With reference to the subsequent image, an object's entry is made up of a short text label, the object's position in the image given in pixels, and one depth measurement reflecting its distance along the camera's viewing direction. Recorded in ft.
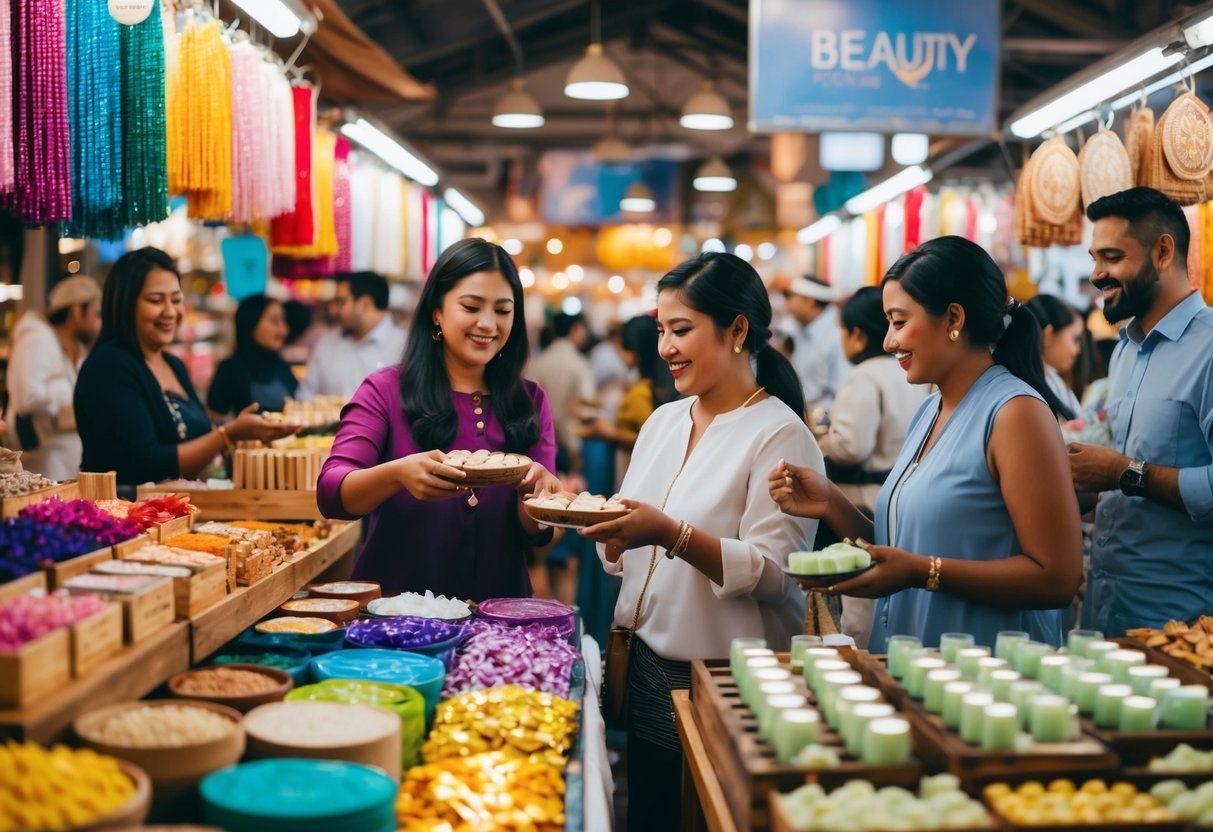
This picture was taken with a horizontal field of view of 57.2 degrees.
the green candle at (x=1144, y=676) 7.63
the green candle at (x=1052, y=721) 6.77
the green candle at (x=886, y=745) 6.66
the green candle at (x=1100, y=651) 8.17
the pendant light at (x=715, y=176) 45.67
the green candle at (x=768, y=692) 7.29
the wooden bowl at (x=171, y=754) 6.22
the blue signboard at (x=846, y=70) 19.98
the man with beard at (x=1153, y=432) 10.69
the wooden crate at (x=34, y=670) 6.07
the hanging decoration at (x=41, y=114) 10.12
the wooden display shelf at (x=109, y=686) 6.02
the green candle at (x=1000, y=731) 6.61
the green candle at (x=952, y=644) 8.16
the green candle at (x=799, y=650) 8.48
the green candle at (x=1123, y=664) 7.88
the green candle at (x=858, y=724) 6.83
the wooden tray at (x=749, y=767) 6.38
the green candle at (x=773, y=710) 7.02
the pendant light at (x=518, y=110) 30.71
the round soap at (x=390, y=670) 8.61
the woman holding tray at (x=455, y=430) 11.03
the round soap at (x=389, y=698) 7.95
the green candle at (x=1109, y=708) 7.21
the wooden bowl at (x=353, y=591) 10.87
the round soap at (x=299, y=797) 5.95
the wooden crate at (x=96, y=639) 6.57
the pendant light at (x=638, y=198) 51.11
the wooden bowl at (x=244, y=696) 7.44
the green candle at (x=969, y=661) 7.81
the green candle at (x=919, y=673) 7.61
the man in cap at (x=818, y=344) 30.96
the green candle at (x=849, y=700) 6.98
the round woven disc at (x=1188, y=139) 12.94
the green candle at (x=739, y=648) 8.23
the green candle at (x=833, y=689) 7.26
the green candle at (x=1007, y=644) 8.25
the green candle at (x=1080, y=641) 8.46
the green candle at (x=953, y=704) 7.02
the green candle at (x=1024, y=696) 7.02
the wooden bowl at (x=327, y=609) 10.34
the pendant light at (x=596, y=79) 27.94
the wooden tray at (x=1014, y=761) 6.51
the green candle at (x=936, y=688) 7.29
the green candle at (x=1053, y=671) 7.68
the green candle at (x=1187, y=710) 7.21
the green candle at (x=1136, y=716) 7.11
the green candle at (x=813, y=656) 8.04
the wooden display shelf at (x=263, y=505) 15.47
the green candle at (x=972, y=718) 6.76
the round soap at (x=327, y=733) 6.79
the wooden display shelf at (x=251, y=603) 8.16
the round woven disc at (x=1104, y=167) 13.87
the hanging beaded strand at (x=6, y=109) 9.76
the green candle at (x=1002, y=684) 7.35
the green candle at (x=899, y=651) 8.02
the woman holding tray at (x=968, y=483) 8.66
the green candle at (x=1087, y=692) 7.38
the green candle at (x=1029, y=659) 7.97
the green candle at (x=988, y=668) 7.52
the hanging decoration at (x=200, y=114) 12.72
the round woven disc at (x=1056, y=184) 15.78
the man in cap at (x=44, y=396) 20.95
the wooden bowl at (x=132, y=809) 5.43
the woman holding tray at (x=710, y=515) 9.63
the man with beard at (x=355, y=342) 26.50
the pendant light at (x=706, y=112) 32.45
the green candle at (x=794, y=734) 6.74
